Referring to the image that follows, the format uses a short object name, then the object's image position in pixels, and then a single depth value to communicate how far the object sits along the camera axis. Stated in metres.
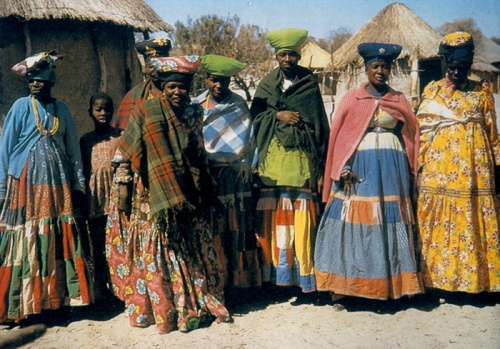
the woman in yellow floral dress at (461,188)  4.32
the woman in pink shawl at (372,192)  4.26
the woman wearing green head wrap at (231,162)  4.39
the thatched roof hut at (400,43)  17.05
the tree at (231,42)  21.42
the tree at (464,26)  47.57
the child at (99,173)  4.45
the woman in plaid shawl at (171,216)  3.80
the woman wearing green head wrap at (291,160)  4.49
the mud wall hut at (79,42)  6.67
